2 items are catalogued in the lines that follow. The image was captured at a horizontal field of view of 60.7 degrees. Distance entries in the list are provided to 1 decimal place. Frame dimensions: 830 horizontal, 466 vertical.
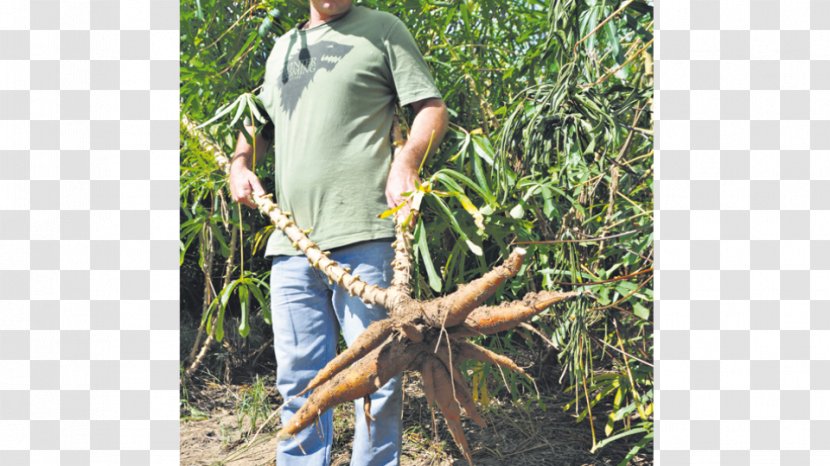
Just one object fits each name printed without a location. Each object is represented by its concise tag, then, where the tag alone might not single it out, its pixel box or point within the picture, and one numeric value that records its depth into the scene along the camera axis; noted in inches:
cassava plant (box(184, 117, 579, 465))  46.1
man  55.9
